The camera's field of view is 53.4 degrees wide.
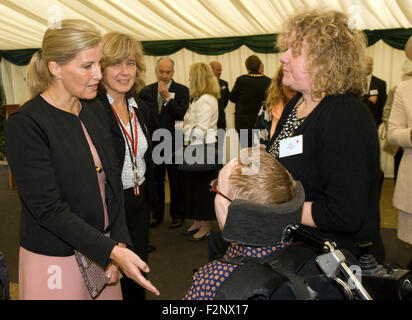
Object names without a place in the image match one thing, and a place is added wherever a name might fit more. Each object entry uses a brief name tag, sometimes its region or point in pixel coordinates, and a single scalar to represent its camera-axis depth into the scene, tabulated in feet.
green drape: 20.66
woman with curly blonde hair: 4.09
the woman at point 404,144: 8.02
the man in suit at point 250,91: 19.57
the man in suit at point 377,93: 18.75
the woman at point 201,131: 13.15
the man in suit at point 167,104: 13.34
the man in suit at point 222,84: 21.27
